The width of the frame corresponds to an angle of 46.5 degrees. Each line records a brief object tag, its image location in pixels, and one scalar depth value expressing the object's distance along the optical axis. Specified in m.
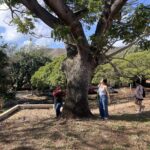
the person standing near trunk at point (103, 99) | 5.92
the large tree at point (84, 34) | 5.34
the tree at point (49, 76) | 14.19
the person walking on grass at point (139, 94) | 7.19
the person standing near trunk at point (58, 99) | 6.63
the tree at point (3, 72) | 12.11
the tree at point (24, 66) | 18.02
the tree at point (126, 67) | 15.18
